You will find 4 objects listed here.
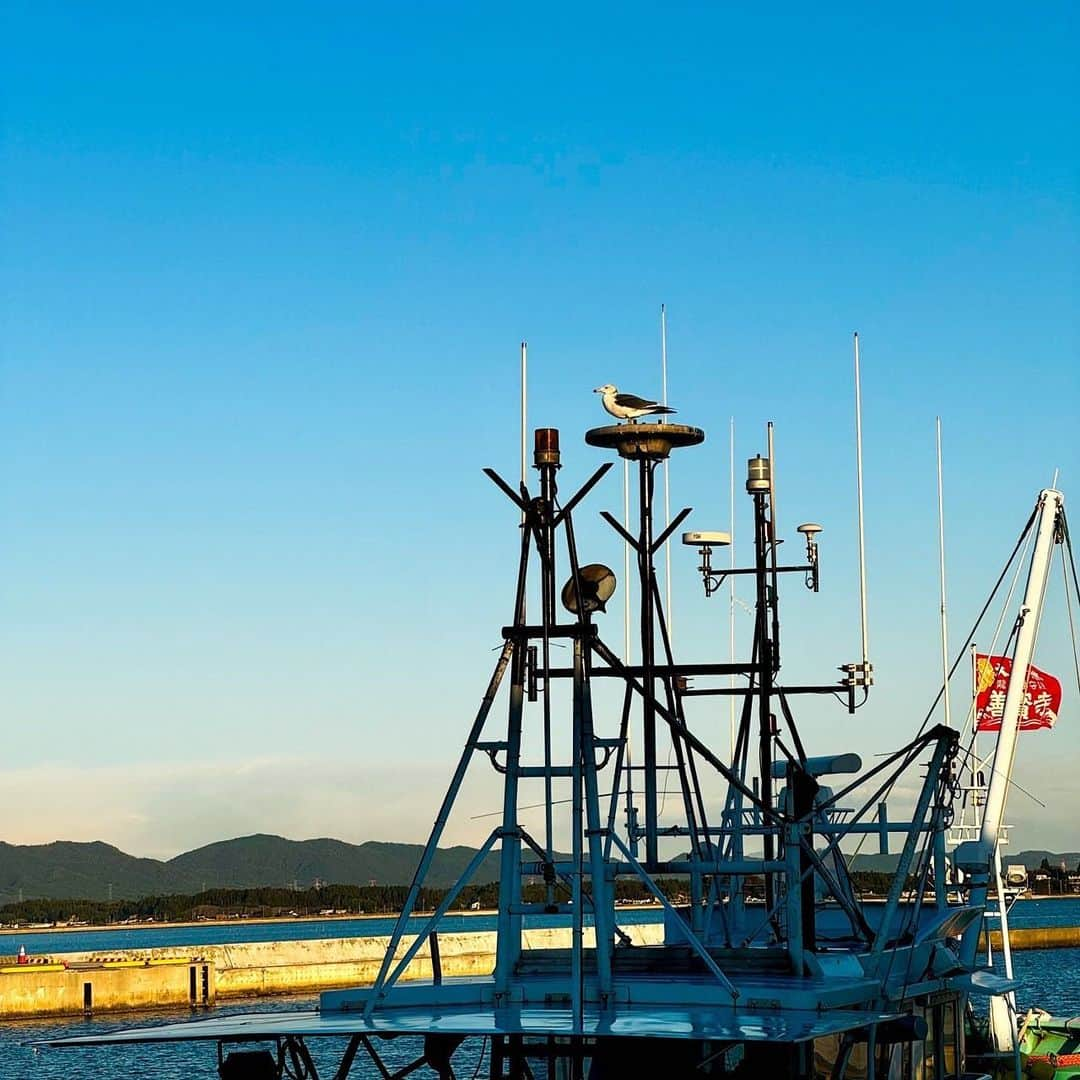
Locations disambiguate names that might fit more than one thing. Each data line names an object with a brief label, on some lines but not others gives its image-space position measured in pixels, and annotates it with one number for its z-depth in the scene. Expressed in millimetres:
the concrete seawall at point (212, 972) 93125
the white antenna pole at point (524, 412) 22283
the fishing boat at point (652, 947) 18812
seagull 23875
